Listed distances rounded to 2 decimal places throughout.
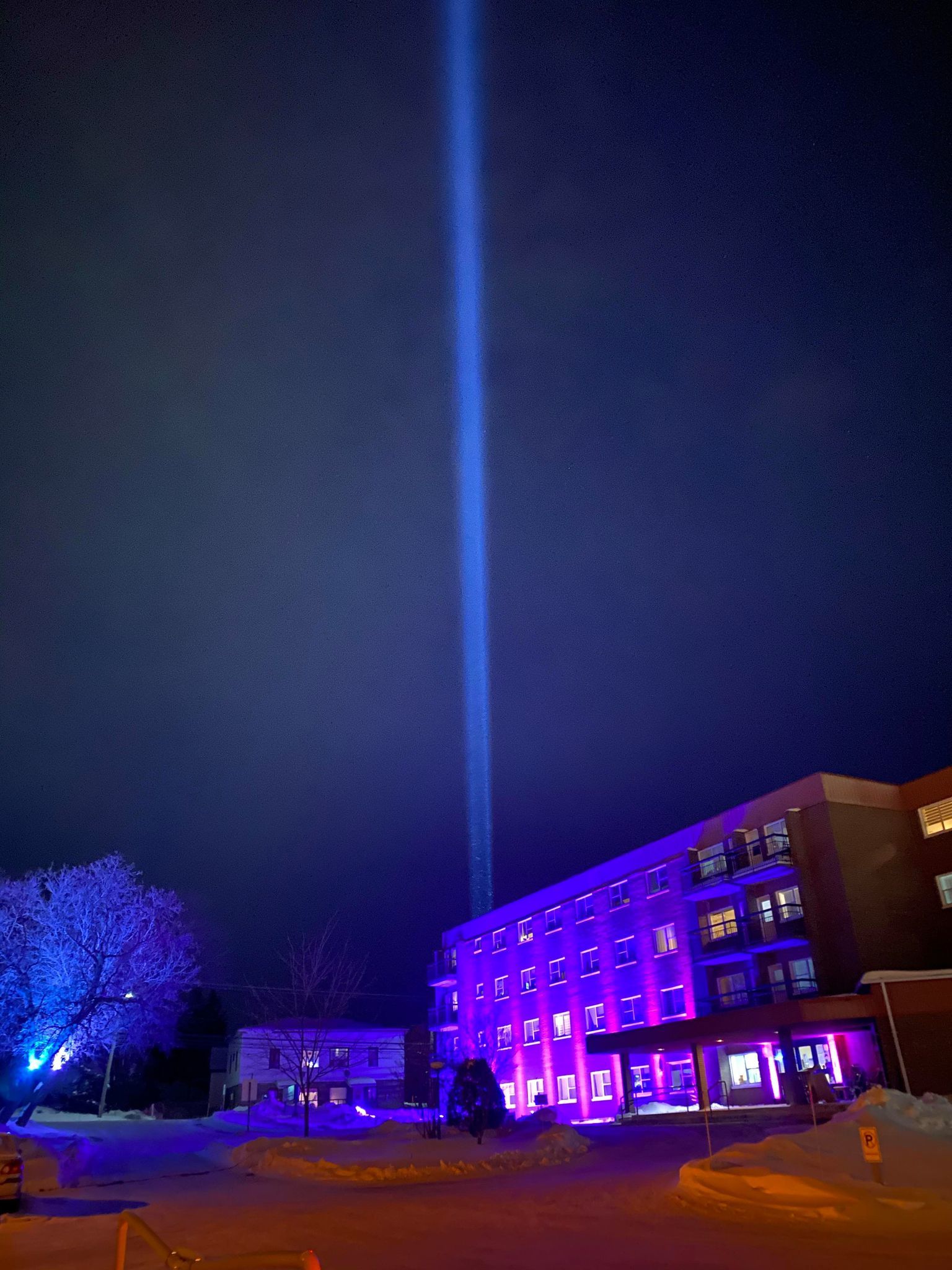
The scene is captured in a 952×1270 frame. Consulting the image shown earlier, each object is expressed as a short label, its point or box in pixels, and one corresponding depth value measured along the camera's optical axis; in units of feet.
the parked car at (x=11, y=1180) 53.83
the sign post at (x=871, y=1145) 39.70
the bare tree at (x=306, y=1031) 133.39
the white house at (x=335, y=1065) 206.39
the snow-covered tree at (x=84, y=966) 117.80
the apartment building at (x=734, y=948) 110.63
